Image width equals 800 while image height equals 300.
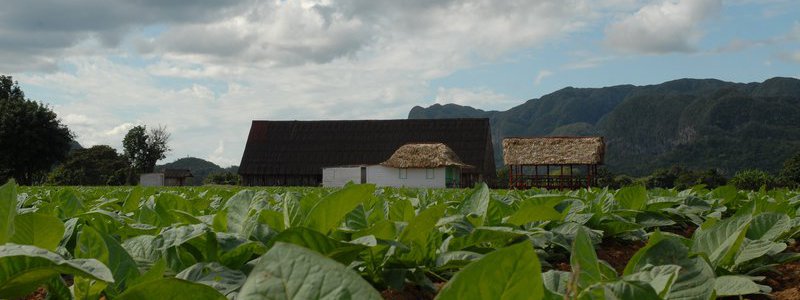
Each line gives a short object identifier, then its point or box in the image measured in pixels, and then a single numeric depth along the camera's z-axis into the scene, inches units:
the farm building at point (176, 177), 2810.0
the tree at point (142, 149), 3312.0
